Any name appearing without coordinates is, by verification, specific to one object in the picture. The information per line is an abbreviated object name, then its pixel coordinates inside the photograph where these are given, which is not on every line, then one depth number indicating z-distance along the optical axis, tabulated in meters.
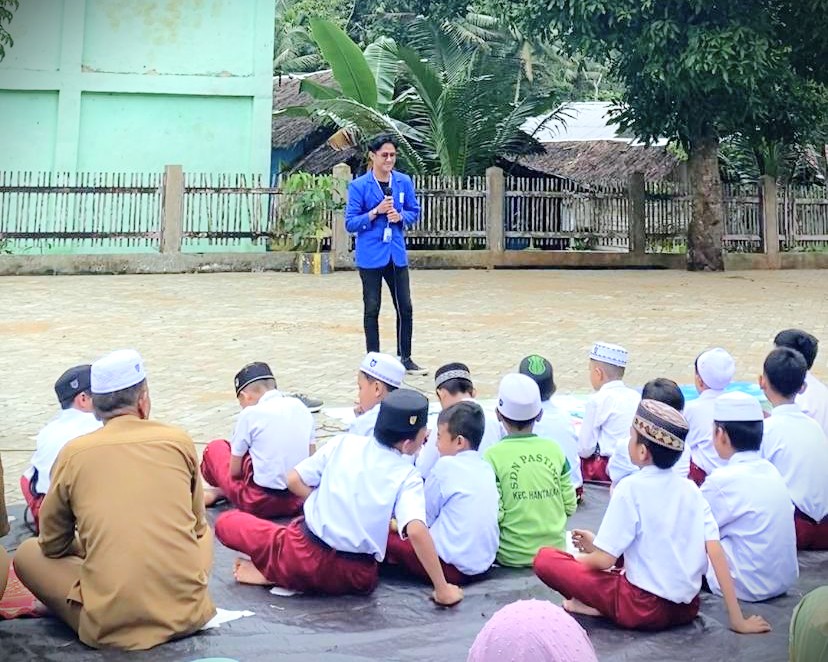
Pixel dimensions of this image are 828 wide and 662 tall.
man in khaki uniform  3.04
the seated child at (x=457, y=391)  4.42
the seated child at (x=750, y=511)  3.62
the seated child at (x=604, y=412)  4.91
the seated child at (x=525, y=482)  3.97
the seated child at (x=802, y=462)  4.14
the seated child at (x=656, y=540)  3.31
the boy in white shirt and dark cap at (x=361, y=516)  3.55
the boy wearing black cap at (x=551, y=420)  4.64
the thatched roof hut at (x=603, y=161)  24.02
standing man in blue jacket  7.39
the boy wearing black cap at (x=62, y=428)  4.02
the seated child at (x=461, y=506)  3.77
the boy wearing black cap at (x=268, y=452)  4.46
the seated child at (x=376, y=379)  4.39
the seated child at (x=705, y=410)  4.73
